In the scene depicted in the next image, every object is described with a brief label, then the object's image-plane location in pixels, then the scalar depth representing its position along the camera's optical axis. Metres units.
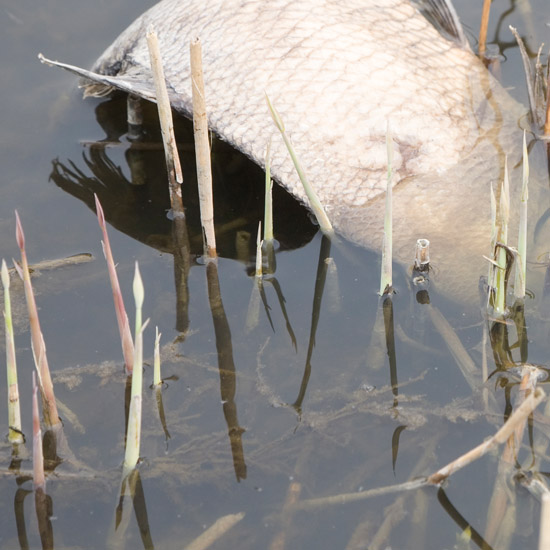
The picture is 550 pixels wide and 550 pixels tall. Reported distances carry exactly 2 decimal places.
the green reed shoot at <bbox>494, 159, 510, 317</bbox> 4.13
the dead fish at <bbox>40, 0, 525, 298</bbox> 5.59
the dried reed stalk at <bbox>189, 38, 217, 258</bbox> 4.36
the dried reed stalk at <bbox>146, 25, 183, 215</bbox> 4.58
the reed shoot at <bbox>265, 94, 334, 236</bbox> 4.57
